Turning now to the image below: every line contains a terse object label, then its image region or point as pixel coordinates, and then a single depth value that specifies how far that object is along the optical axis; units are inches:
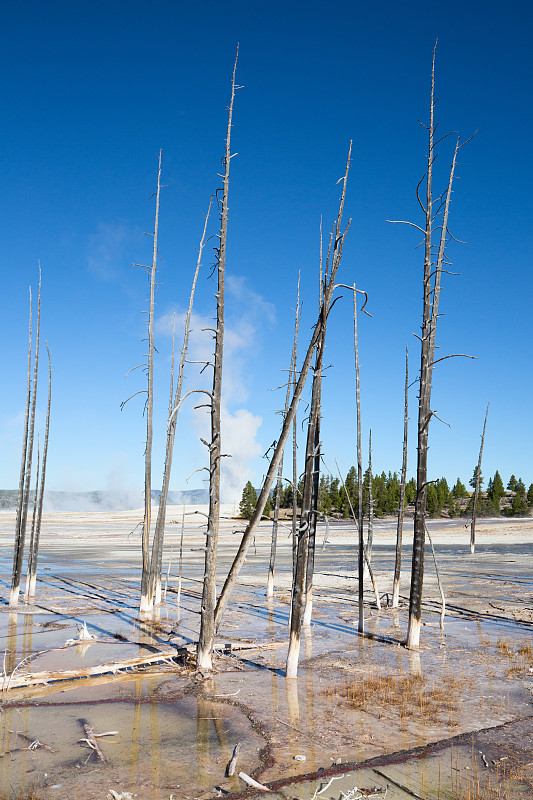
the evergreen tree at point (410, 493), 3378.4
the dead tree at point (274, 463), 405.1
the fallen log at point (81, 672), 376.5
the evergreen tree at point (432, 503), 3120.1
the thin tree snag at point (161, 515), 681.0
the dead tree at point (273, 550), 774.5
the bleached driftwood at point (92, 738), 272.5
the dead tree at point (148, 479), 647.1
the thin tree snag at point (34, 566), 747.8
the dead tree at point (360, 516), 526.0
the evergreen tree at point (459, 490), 3694.9
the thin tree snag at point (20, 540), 660.1
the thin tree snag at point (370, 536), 695.1
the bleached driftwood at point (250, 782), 241.6
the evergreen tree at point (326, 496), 3250.5
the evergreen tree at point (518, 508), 3021.7
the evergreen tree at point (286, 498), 3216.0
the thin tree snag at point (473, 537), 1562.5
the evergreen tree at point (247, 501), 3046.3
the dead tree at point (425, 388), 506.6
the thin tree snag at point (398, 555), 710.5
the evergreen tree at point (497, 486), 3364.2
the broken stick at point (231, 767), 256.1
